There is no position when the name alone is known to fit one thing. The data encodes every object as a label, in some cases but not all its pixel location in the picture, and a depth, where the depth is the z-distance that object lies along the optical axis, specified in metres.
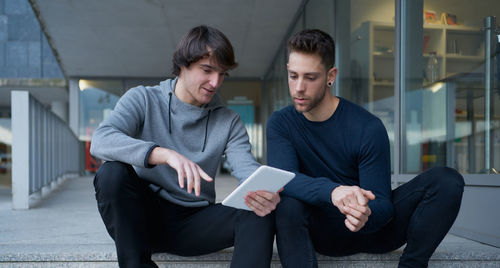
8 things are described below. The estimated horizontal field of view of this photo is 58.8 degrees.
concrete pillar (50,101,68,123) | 14.82
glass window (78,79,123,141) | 10.48
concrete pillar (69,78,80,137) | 10.42
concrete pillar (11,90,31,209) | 3.79
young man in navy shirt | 1.57
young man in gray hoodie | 1.53
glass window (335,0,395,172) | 3.56
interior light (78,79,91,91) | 10.63
